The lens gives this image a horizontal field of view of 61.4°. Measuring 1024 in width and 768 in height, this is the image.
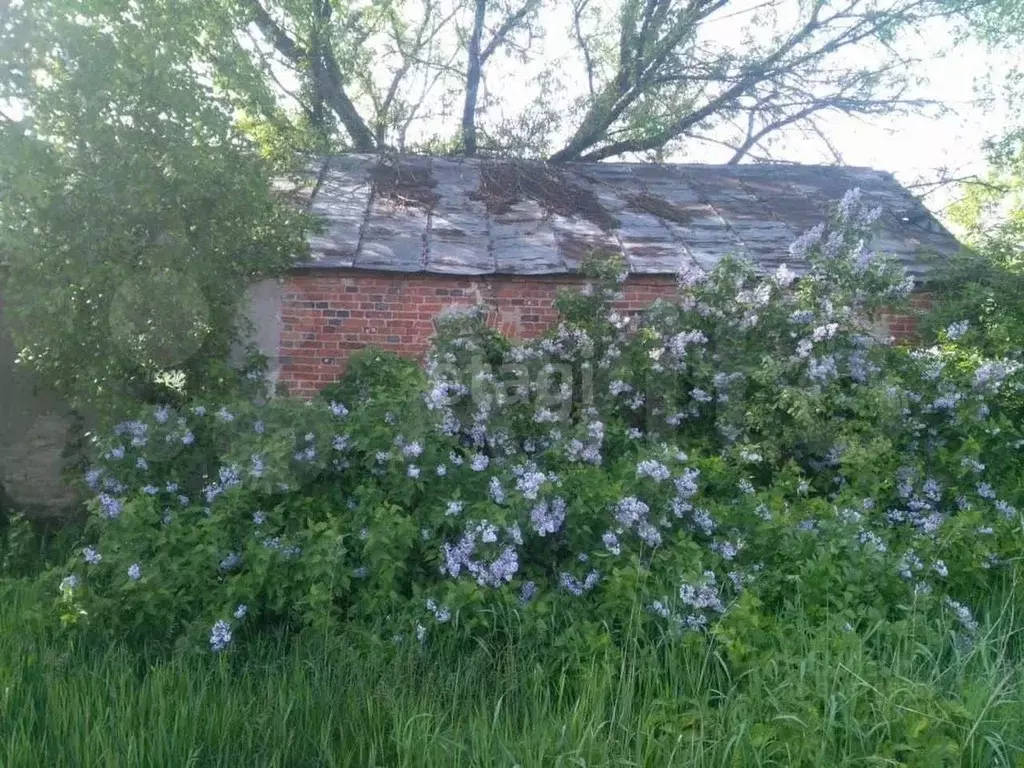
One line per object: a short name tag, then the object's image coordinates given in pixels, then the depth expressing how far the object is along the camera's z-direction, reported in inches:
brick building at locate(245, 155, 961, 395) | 284.5
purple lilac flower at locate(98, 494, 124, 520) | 174.7
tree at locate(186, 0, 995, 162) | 523.2
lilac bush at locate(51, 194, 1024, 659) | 159.0
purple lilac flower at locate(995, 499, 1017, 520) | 197.4
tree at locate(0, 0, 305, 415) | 195.0
